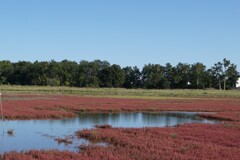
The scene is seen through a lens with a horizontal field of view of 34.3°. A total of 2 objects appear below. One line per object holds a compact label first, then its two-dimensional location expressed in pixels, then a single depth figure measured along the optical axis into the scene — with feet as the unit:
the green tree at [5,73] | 541.63
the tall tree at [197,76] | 544.21
